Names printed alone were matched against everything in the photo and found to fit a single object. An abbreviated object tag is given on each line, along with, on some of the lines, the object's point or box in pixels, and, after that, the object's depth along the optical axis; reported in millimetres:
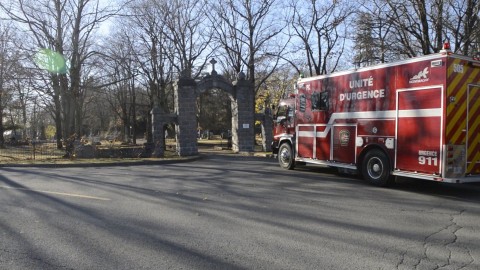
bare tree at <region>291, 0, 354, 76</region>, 31062
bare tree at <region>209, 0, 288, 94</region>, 36625
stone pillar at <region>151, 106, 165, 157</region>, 23625
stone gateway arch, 23875
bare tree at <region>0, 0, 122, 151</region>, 25141
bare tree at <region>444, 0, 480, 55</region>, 18922
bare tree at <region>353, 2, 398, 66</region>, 21375
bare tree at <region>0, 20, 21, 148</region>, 25156
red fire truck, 9391
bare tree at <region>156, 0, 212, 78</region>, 40062
